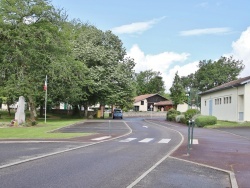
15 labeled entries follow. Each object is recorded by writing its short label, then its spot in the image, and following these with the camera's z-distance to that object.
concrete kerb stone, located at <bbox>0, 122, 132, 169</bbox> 6.98
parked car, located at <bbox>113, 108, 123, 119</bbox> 38.89
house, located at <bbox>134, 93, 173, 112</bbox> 69.71
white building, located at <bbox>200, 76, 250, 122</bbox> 25.18
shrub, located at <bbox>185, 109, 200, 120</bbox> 28.22
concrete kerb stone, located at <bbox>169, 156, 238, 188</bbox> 5.54
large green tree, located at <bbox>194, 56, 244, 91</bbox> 56.74
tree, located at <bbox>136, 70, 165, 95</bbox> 83.34
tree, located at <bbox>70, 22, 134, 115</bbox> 33.60
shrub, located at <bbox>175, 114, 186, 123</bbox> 29.84
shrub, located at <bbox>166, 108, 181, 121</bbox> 34.02
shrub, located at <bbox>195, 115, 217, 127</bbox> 24.55
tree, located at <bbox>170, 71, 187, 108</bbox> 53.69
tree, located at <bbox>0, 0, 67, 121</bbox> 22.63
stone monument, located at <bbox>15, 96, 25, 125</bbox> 20.77
